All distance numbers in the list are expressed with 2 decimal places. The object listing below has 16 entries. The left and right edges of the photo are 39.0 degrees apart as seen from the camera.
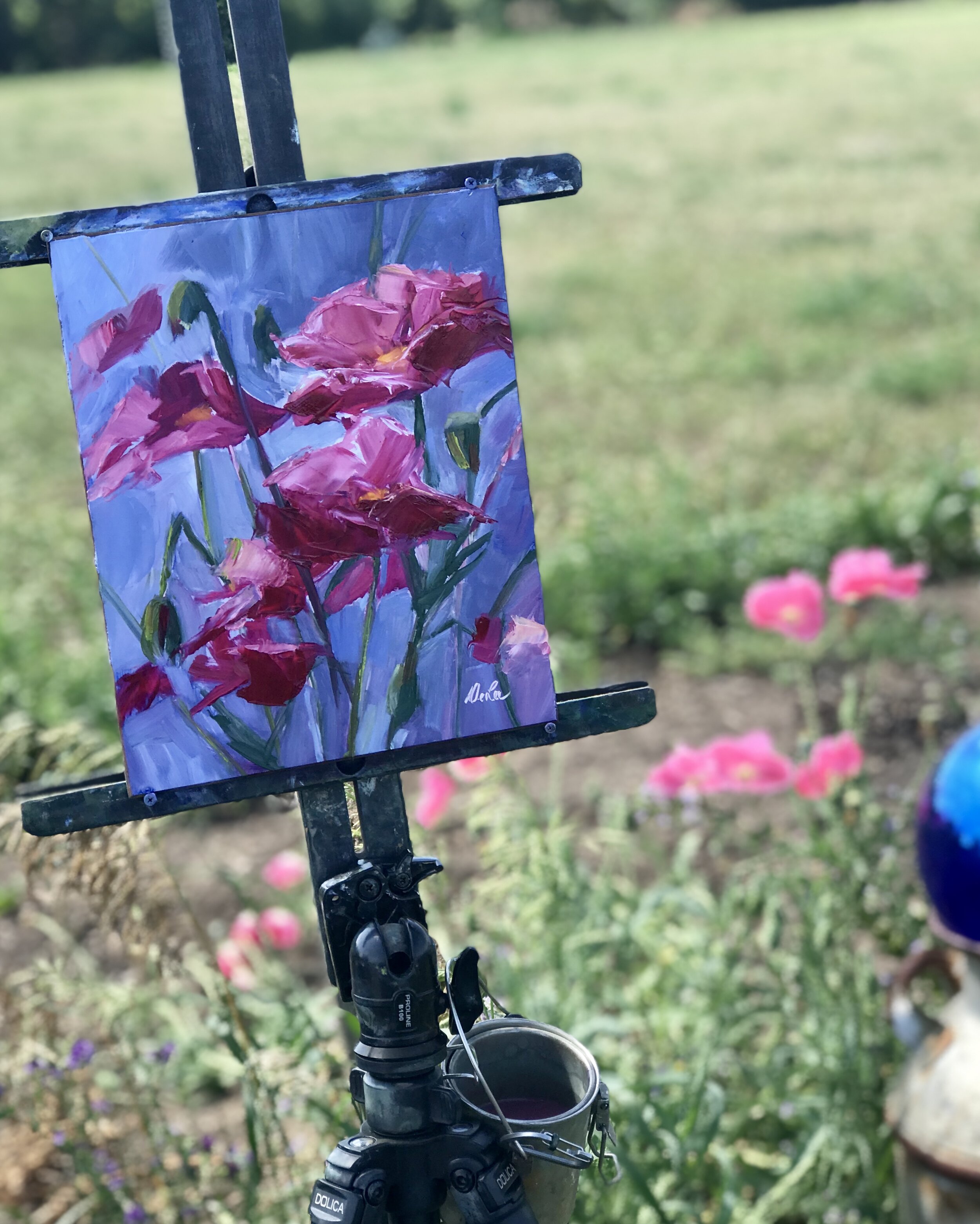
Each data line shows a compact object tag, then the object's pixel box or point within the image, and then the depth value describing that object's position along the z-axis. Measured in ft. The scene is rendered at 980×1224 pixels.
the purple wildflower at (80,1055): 6.25
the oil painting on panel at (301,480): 4.40
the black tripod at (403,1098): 4.13
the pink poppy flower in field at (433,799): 7.56
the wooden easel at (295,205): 4.40
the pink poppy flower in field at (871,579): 7.85
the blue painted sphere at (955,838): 5.80
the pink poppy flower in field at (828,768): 7.06
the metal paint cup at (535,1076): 4.41
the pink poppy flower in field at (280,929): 7.84
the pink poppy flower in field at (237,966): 7.51
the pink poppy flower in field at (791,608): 7.81
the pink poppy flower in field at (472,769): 7.11
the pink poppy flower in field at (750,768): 7.19
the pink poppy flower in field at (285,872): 8.20
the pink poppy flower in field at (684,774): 7.28
